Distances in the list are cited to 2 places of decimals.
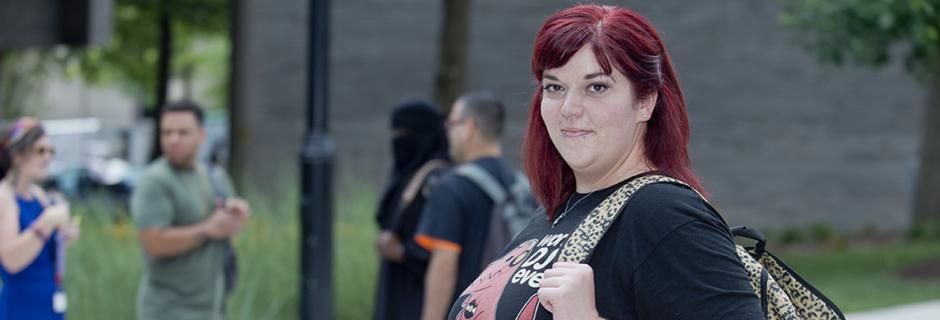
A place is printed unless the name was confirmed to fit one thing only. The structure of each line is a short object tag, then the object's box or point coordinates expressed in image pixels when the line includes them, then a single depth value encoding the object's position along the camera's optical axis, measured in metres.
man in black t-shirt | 5.55
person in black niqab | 6.12
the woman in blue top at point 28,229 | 5.64
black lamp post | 7.90
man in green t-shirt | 6.26
